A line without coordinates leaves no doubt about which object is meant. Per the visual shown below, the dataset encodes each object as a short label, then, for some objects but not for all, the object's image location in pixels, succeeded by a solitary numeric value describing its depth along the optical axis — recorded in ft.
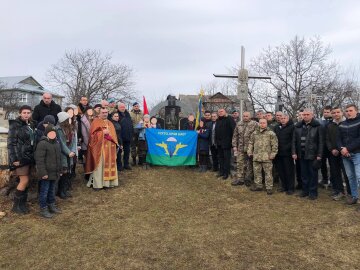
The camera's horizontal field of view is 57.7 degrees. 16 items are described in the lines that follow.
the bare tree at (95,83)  121.60
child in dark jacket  19.64
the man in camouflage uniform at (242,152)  27.94
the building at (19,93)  134.37
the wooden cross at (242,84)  34.94
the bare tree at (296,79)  79.00
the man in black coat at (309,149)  24.00
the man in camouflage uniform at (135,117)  34.39
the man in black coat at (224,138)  29.68
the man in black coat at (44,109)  24.25
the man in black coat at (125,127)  30.55
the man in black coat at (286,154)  25.71
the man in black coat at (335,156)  23.88
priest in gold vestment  26.23
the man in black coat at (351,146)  22.07
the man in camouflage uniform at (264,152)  25.87
